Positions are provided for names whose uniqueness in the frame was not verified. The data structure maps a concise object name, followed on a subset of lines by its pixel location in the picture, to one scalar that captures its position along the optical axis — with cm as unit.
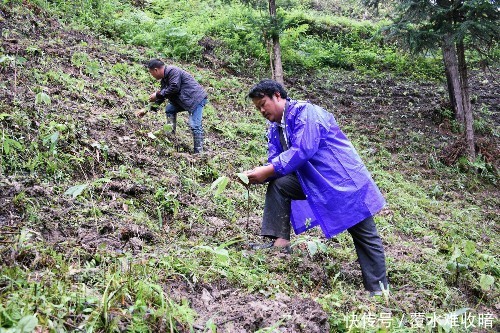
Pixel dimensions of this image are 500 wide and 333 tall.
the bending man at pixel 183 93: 709
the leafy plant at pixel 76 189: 278
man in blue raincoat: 382
